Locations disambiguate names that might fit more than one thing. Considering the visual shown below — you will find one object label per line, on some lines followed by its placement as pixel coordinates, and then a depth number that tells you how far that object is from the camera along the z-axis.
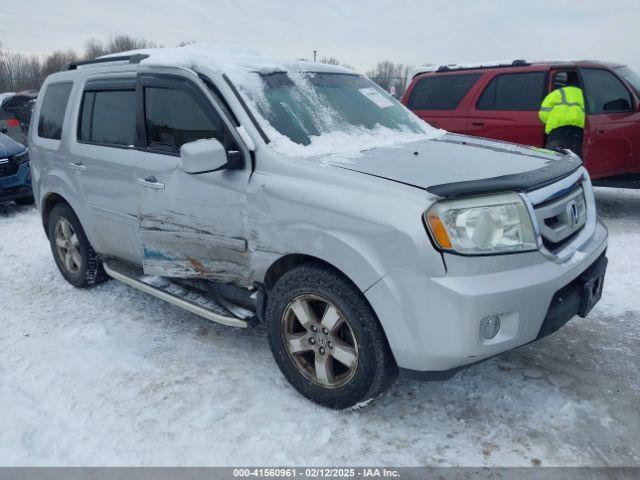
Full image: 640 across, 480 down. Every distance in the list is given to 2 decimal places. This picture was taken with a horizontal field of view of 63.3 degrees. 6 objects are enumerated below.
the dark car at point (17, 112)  11.07
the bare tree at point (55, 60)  55.92
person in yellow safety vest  6.06
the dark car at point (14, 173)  7.89
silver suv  2.30
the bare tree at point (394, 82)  23.11
